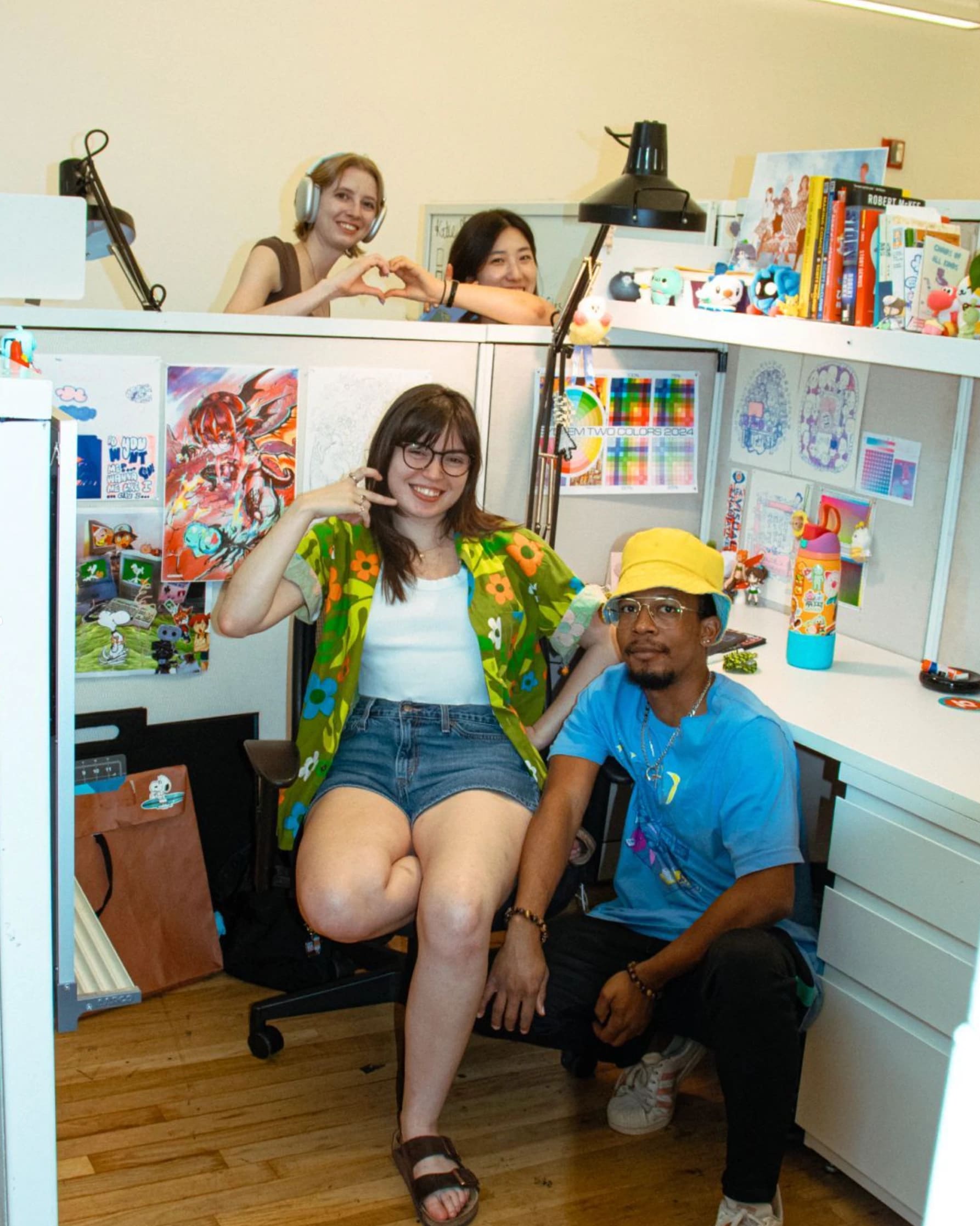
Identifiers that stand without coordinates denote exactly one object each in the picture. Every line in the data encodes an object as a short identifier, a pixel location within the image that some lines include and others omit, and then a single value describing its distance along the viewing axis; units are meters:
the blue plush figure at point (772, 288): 2.36
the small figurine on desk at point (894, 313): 2.10
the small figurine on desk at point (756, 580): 2.82
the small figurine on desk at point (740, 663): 2.35
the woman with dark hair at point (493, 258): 3.01
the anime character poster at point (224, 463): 2.35
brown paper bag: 2.41
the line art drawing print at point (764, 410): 2.74
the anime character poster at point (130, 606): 2.33
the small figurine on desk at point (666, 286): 2.61
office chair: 2.12
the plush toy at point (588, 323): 2.61
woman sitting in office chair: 2.02
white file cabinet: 1.81
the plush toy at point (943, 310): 2.03
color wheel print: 2.70
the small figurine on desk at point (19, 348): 1.17
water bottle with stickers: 2.36
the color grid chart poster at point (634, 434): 2.73
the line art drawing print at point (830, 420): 2.56
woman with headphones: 2.88
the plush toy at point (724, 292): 2.47
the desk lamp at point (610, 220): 2.38
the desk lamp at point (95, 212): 2.27
